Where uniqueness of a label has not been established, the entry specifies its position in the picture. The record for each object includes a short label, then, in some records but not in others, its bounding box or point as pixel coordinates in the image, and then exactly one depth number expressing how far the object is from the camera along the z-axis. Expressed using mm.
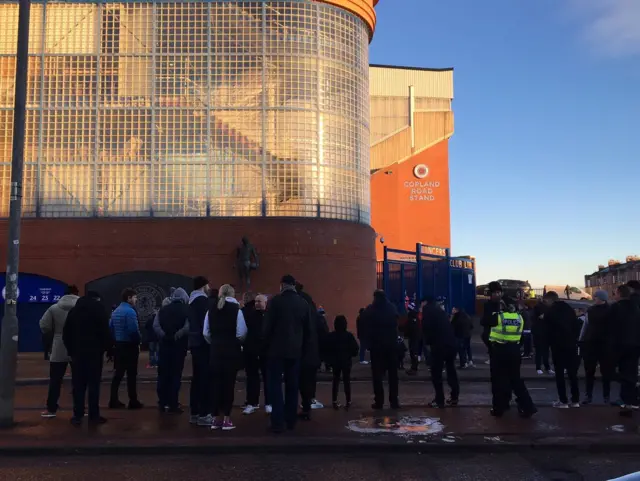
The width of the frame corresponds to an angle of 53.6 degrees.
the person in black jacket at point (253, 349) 9352
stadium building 20109
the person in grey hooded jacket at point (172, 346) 9391
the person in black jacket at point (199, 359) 8461
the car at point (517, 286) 34809
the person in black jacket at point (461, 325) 14347
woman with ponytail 8172
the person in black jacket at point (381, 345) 9547
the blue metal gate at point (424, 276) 26219
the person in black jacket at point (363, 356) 16586
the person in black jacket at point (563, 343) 9664
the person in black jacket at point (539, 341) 14586
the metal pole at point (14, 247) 8383
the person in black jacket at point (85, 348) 8586
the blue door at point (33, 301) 20062
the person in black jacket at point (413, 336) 14828
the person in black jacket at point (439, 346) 9789
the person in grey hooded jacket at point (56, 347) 9172
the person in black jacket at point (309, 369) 8719
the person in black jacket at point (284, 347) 7992
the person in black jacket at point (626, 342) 9414
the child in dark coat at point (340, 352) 9820
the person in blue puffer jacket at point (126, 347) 9969
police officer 8977
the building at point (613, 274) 63744
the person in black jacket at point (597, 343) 10094
